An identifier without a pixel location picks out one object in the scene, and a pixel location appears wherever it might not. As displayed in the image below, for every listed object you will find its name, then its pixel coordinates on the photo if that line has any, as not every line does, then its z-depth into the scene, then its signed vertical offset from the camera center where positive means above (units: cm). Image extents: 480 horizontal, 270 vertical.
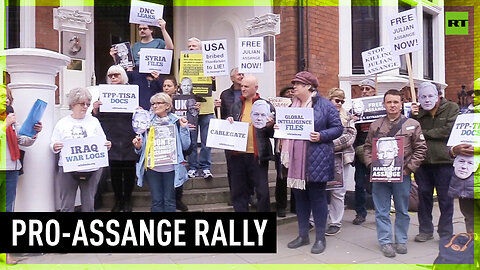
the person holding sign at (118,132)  516 +6
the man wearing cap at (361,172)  593 -48
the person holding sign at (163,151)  481 -15
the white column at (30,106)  469 +30
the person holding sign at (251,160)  503 -26
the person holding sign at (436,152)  494 -19
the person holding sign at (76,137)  459 +0
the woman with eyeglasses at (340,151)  536 -22
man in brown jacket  460 -33
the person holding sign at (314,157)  464 -22
